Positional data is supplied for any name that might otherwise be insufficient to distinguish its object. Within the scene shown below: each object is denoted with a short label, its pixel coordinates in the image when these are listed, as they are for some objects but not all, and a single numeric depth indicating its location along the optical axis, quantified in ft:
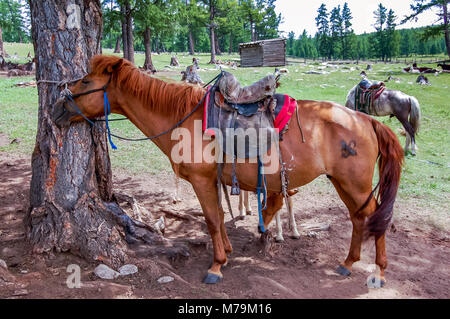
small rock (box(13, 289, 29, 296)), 10.69
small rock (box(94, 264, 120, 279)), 12.29
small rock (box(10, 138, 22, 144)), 32.49
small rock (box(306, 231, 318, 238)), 16.61
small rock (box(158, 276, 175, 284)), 12.24
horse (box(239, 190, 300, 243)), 16.15
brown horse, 12.40
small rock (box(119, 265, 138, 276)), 12.63
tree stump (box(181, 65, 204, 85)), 44.69
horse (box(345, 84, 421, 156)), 31.94
